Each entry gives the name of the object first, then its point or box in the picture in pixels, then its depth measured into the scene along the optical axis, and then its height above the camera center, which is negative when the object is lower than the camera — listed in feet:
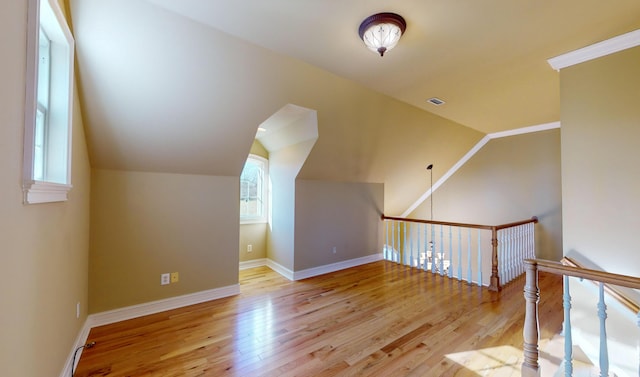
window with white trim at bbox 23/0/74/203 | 4.64 +1.78
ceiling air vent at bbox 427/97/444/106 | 11.27 +4.20
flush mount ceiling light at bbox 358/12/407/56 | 5.96 +4.01
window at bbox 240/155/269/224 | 14.76 +0.11
